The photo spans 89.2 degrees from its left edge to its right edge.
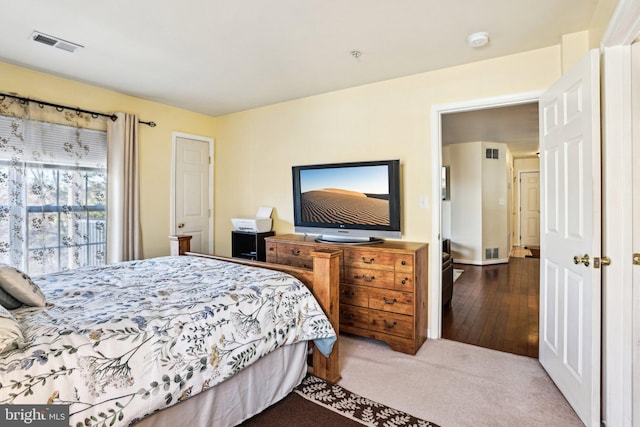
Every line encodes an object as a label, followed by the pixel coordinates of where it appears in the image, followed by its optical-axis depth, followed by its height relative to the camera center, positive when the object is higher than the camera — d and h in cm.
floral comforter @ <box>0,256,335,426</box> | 111 -52
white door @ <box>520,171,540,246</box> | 824 +8
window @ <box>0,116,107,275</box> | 281 +16
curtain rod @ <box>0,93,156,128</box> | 281 +101
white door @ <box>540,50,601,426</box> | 173 -15
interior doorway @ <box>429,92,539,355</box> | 277 -57
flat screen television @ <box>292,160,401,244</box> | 300 +11
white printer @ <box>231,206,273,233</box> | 386 -13
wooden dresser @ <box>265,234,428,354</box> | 263 -68
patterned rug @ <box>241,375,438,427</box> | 182 -118
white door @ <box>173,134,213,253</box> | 419 +29
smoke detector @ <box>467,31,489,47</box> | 233 +127
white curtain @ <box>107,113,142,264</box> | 346 +22
